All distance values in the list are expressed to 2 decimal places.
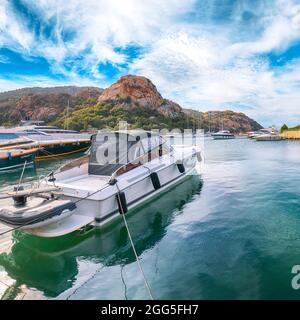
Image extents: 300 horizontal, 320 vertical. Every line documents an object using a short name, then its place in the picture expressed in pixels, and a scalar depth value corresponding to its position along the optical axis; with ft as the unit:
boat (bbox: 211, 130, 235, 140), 249.75
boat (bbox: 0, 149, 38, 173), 60.29
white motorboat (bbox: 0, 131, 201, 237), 20.20
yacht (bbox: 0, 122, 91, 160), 81.87
